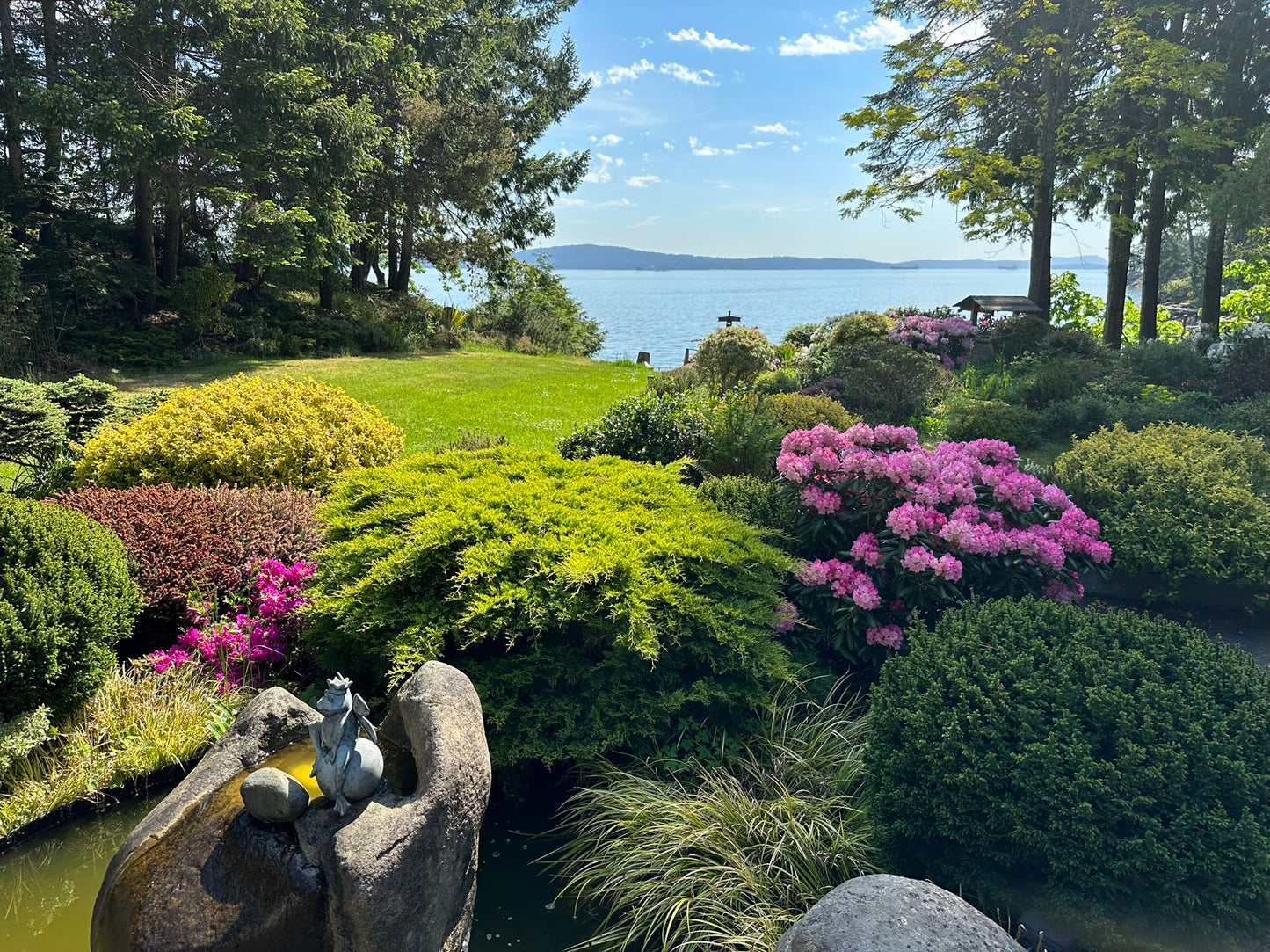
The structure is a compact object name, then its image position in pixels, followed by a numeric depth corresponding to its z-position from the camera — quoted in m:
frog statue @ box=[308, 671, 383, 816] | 2.28
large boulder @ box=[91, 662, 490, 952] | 2.14
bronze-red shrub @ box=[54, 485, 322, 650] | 4.54
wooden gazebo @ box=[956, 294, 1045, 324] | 17.41
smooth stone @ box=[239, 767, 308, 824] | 2.25
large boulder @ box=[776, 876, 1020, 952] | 1.99
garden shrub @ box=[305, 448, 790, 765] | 3.38
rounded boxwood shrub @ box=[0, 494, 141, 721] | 3.32
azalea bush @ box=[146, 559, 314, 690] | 4.27
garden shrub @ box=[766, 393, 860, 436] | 8.28
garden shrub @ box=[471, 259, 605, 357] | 27.06
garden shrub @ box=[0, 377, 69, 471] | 6.34
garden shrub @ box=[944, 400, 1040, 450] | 9.31
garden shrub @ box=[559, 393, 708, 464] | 7.13
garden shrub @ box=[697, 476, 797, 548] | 5.04
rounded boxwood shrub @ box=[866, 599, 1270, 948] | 2.58
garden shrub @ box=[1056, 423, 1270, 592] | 4.82
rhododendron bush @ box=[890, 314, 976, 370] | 14.97
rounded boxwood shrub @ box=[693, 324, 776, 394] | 13.80
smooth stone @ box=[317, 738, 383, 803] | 2.29
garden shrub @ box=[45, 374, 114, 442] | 6.93
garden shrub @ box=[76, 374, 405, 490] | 5.95
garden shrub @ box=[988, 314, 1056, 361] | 14.80
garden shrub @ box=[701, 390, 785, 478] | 6.56
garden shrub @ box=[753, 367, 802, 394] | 12.98
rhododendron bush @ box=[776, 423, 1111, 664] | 4.28
